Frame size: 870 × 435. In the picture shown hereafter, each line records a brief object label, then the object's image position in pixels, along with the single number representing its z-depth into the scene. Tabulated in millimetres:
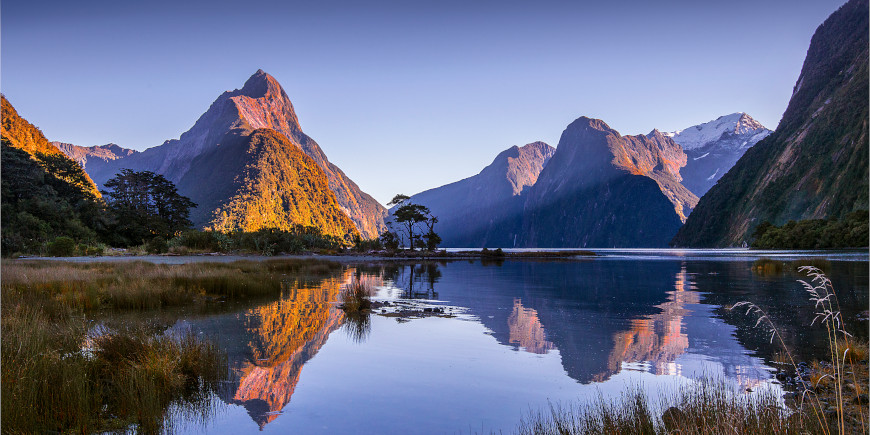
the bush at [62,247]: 41625
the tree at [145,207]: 61781
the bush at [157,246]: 54312
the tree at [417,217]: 87750
